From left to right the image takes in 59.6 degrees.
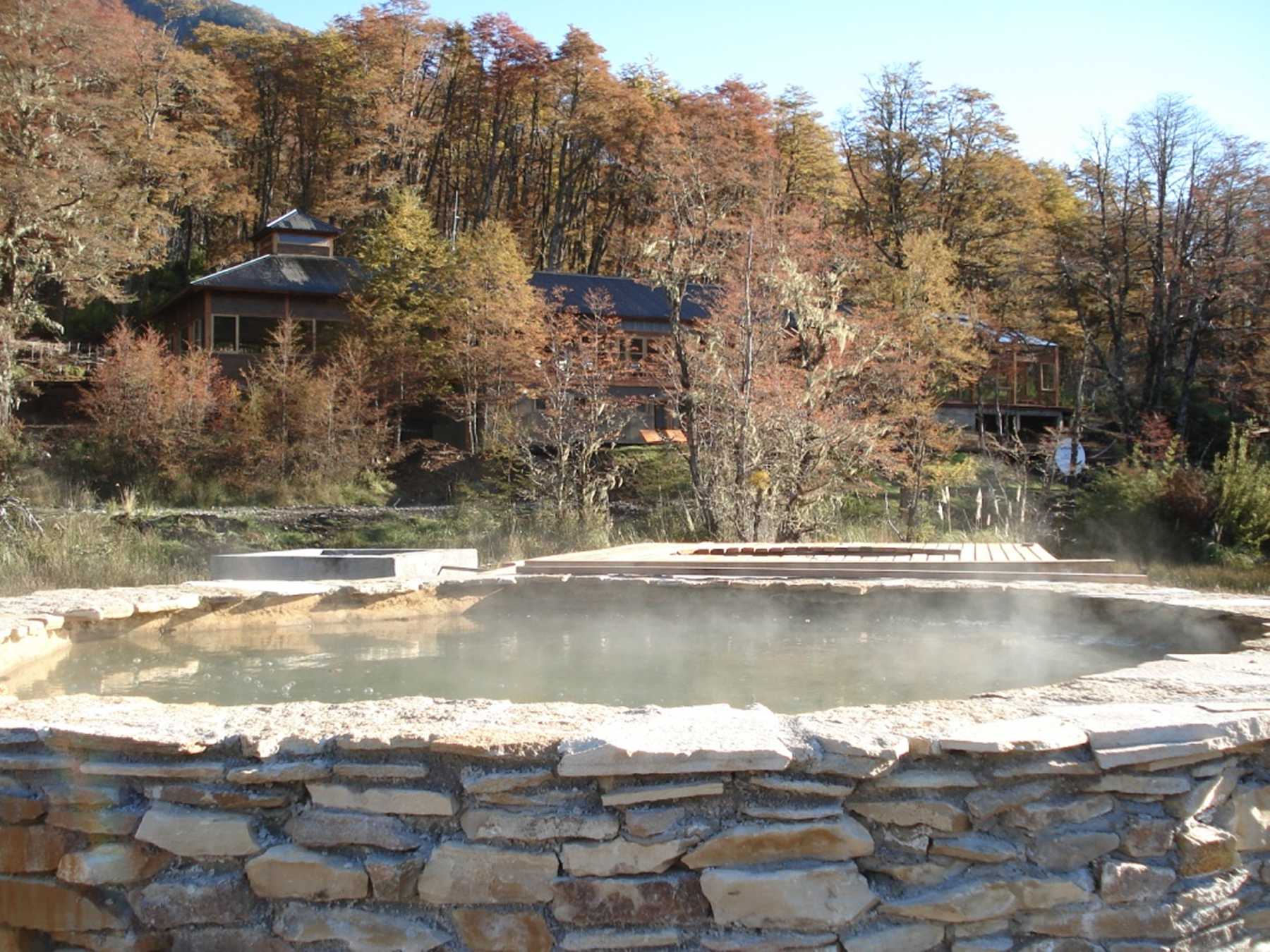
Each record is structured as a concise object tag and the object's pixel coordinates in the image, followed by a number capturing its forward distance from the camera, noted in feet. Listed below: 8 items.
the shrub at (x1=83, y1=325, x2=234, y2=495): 67.82
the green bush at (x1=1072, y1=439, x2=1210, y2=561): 42.57
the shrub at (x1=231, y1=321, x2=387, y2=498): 67.87
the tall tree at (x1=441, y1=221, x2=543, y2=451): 75.10
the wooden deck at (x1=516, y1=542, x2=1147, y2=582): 19.36
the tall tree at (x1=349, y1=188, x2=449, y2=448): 79.97
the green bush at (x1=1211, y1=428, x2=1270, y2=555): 39.40
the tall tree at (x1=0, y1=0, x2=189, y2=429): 71.31
